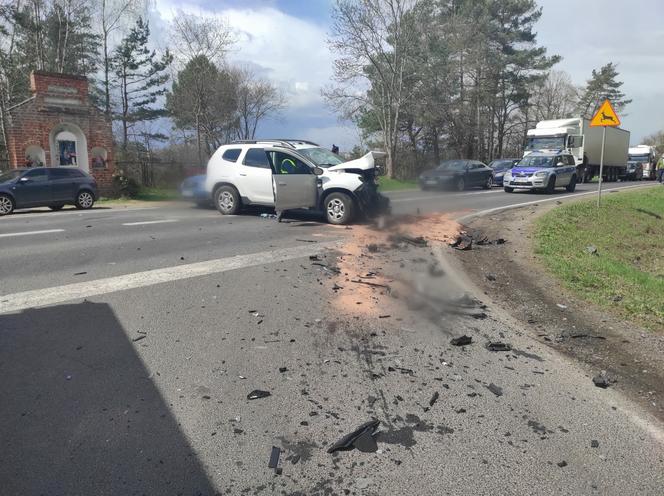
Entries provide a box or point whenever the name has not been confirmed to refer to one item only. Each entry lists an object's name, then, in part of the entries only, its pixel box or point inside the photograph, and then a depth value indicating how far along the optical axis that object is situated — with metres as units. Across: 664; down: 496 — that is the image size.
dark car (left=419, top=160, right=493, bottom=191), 23.10
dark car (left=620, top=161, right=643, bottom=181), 40.19
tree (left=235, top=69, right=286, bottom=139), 44.28
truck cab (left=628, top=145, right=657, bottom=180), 41.84
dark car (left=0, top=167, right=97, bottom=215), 14.93
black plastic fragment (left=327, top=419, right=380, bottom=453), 2.89
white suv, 10.98
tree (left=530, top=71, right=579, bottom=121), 59.69
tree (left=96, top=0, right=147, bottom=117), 36.27
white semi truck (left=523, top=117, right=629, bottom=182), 27.91
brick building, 19.09
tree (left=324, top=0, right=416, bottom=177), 30.58
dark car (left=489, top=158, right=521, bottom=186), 28.23
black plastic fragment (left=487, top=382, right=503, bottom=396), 3.59
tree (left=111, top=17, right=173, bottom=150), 38.19
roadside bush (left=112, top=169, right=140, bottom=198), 21.38
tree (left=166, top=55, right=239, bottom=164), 33.94
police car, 21.70
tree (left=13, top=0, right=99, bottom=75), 29.89
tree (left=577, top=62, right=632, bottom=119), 56.91
